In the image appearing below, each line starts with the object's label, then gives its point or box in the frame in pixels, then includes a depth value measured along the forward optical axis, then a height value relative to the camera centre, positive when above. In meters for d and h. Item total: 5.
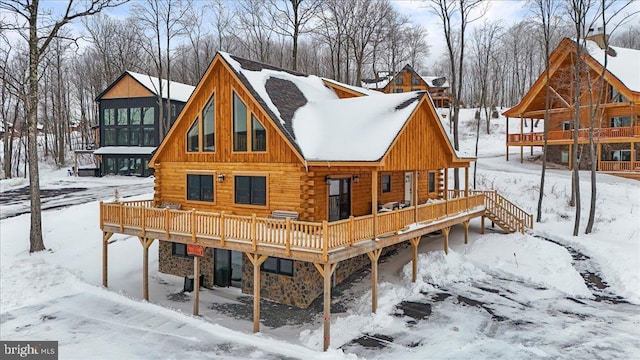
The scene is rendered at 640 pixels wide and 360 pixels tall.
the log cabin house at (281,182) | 13.07 -0.86
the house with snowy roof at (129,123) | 39.59 +3.69
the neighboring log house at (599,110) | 28.14 +3.77
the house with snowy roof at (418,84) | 60.62 +11.37
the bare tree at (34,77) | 18.81 +3.80
